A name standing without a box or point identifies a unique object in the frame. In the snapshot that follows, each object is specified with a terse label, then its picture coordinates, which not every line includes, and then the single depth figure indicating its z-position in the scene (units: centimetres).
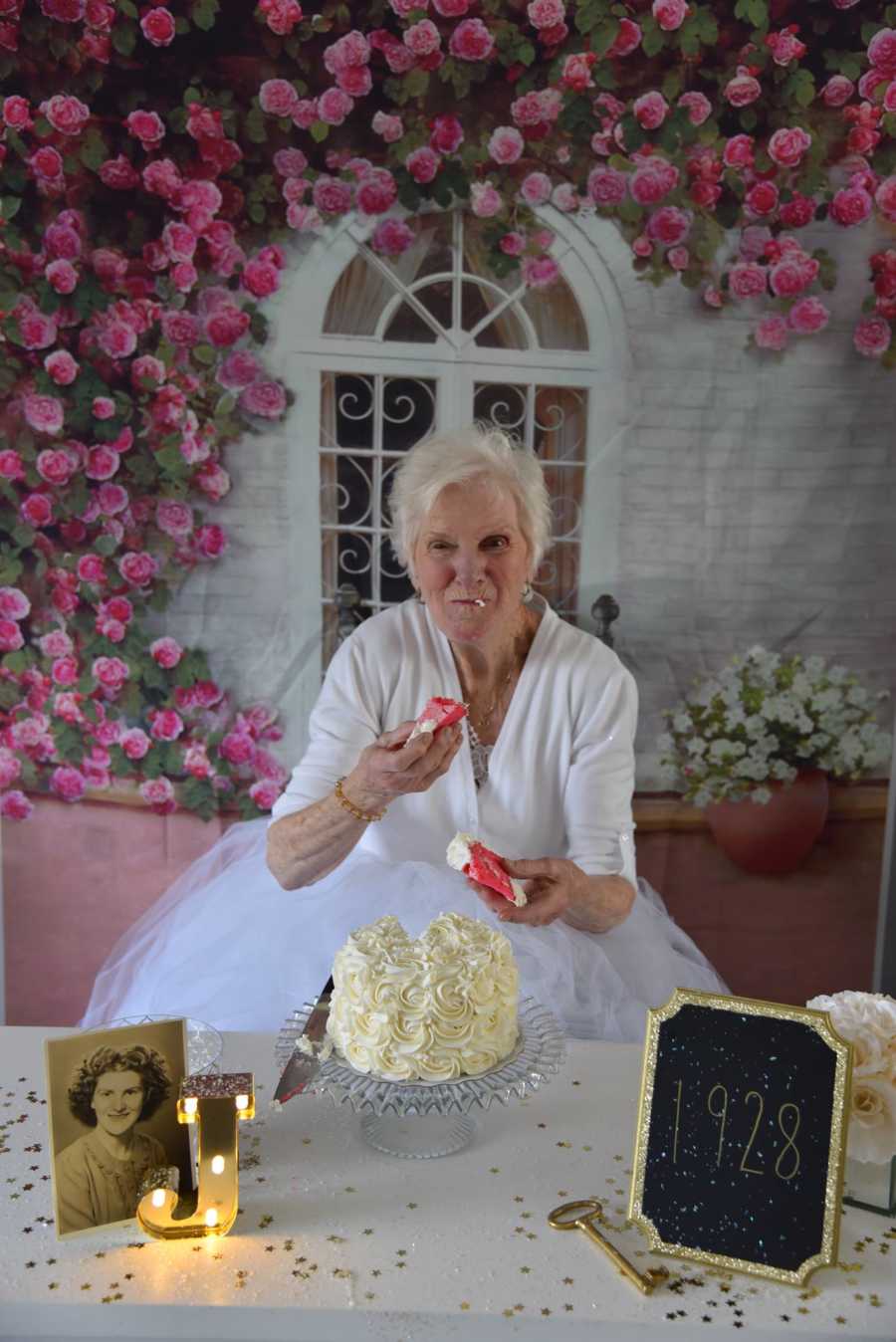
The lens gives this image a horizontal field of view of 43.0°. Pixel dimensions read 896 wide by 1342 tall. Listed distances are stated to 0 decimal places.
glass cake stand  127
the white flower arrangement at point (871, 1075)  125
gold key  118
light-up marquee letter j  123
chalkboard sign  119
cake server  145
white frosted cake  129
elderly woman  222
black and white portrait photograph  122
